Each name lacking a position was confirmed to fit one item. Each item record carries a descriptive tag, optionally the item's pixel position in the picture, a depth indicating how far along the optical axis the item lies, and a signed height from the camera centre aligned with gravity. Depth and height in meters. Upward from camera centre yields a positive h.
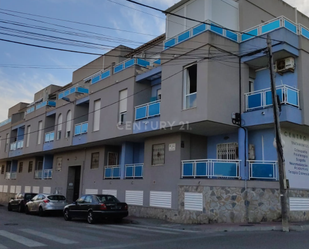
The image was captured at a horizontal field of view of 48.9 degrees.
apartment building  15.39 +3.75
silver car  20.44 -0.88
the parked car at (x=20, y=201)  23.89 -0.93
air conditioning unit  16.02 +6.12
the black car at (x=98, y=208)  15.90 -0.84
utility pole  12.52 +1.43
